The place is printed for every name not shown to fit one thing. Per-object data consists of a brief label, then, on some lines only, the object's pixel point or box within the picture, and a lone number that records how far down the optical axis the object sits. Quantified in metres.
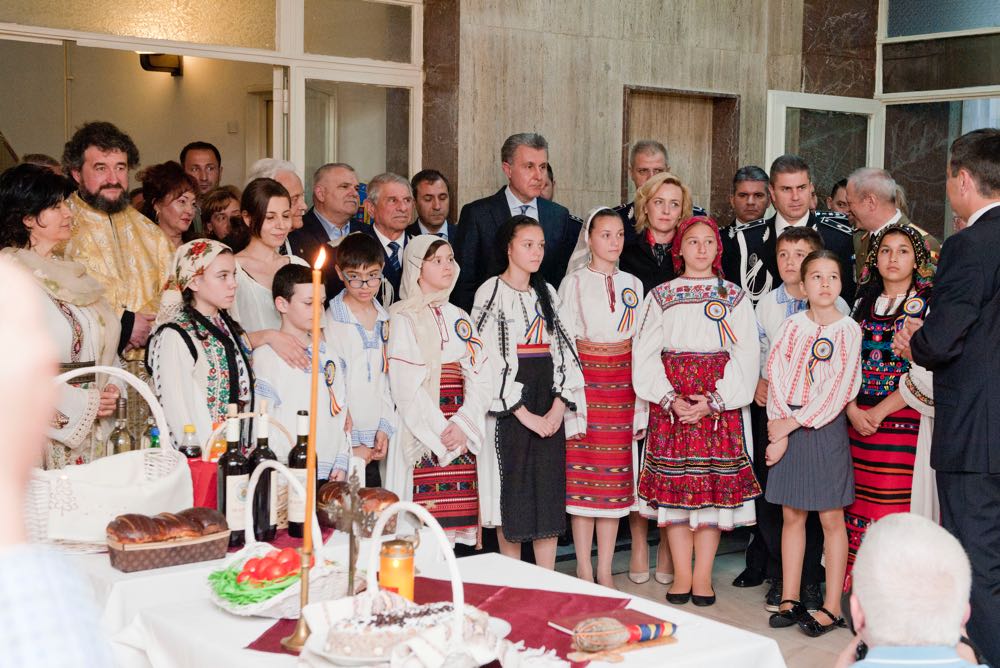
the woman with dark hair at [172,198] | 4.74
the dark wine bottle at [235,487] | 2.87
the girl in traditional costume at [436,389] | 4.51
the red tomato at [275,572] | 2.37
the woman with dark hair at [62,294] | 3.72
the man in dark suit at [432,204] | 5.67
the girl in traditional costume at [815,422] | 4.42
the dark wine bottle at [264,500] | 2.91
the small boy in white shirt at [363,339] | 4.29
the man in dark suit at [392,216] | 5.22
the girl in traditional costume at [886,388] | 4.34
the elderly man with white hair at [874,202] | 5.05
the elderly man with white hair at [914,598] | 1.71
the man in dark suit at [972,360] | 3.61
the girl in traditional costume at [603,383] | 4.84
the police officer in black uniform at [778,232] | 5.24
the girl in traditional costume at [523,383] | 4.70
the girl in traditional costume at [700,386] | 4.67
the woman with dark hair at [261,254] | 4.25
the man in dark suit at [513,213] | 5.22
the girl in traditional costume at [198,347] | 3.59
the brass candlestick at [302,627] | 2.11
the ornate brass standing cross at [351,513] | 2.12
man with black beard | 4.27
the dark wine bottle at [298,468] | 2.90
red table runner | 2.21
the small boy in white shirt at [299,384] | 3.82
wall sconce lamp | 6.53
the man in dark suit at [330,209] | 5.16
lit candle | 1.96
